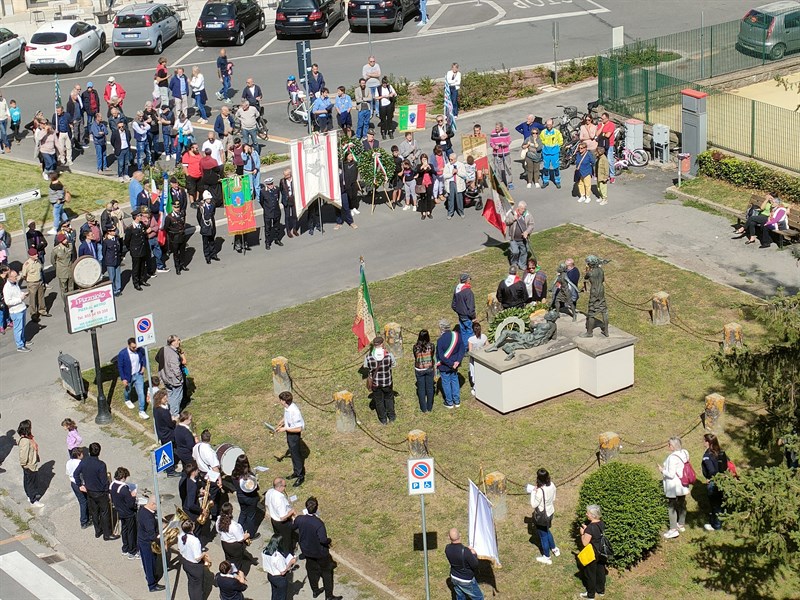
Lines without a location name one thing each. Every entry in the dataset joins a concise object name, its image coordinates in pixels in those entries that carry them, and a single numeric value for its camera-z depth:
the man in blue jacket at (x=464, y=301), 24.02
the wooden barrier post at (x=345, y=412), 22.05
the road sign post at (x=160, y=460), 17.59
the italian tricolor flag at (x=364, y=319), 24.27
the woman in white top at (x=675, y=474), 18.67
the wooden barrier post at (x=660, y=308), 25.17
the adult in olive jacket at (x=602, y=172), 31.89
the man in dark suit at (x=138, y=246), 27.62
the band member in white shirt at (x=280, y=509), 18.42
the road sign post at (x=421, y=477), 17.25
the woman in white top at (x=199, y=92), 37.78
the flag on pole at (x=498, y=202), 28.33
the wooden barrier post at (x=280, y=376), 23.58
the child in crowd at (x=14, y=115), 37.75
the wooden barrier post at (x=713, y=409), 21.25
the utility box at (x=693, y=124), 33.09
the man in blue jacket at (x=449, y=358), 22.25
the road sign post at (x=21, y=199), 27.86
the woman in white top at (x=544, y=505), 18.38
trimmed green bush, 17.97
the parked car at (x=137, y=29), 45.81
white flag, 17.33
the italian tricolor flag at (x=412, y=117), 33.81
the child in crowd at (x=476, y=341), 22.84
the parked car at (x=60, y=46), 44.19
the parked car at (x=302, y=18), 46.53
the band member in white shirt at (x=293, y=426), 20.58
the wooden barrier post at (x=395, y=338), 24.84
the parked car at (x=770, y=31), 39.00
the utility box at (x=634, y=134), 33.91
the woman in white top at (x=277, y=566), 17.41
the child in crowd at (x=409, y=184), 31.44
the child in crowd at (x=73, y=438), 20.82
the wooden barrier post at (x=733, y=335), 23.88
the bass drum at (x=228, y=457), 20.23
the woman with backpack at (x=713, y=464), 18.73
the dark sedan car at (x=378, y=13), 46.69
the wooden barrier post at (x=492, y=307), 25.61
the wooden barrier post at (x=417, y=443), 20.91
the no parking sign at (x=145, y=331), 22.06
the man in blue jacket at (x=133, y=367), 23.16
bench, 28.59
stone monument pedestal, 22.41
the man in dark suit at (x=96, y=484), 19.55
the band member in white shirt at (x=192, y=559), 17.61
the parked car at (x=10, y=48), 45.22
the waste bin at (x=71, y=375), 23.61
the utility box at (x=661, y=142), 33.72
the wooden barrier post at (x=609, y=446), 20.55
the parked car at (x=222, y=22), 46.16
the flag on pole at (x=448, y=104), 35.91
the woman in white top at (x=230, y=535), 17.92
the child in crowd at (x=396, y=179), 31.80
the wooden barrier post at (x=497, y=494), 19.53
